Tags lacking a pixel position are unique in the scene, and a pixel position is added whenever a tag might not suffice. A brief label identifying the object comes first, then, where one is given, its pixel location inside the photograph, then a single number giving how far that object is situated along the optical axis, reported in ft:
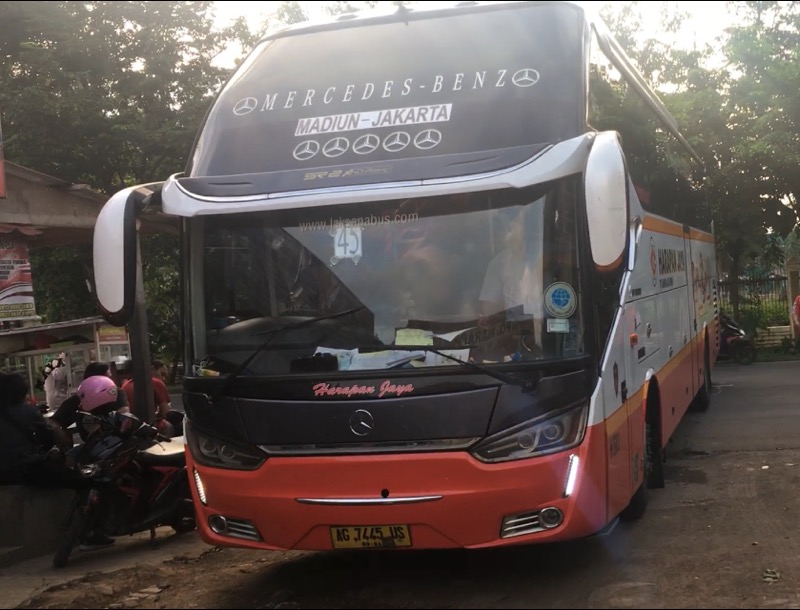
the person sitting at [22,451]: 25.12
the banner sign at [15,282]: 29.94
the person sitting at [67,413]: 28.35
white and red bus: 17.33
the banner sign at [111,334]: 37.67
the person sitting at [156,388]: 36.70
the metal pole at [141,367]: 35.09
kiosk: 32.48
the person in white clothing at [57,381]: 34.42
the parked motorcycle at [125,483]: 24.49
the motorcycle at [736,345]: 69.72
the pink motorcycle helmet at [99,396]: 26.37
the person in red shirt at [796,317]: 72.07
